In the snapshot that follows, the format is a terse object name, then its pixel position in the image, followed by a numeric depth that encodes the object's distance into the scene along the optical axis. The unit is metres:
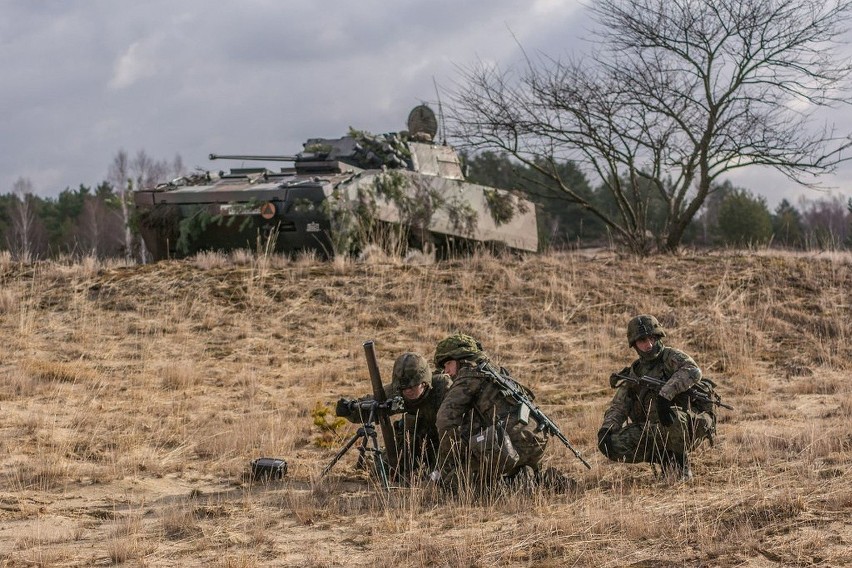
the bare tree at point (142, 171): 49.91
